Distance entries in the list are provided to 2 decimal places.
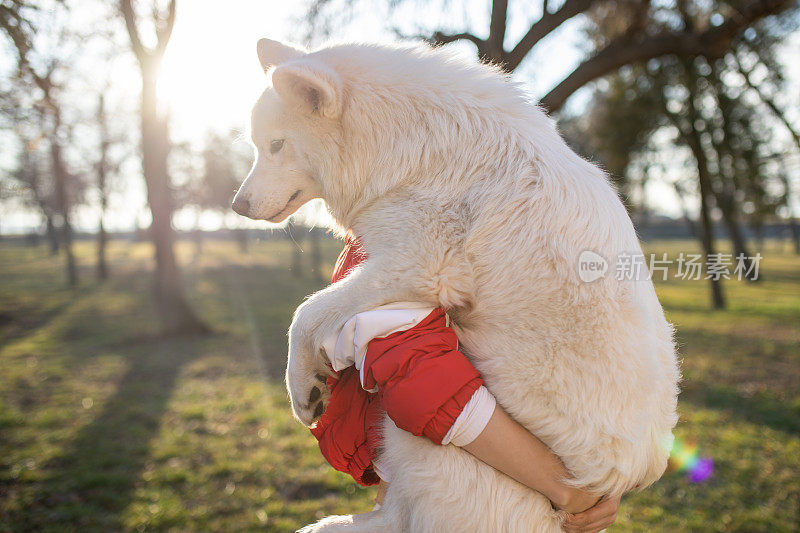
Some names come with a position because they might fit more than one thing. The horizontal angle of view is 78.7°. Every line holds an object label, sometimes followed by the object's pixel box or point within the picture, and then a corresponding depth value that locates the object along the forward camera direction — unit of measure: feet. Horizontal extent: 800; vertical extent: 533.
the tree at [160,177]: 34.42
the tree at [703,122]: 40.16
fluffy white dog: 4.84
